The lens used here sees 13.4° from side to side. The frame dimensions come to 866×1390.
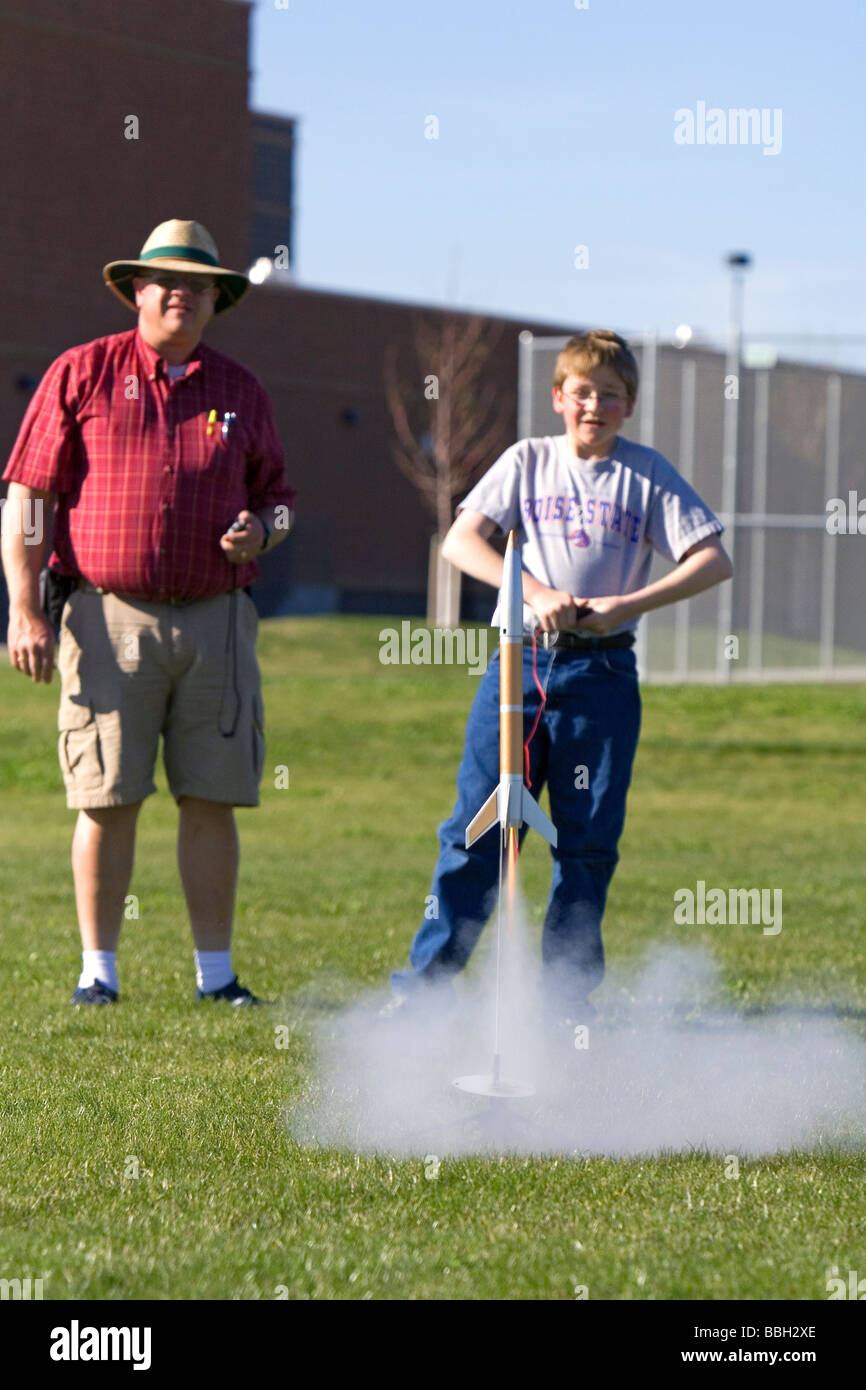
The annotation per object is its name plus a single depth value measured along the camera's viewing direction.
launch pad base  9.53
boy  11.69
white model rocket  9.80
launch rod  9.80
